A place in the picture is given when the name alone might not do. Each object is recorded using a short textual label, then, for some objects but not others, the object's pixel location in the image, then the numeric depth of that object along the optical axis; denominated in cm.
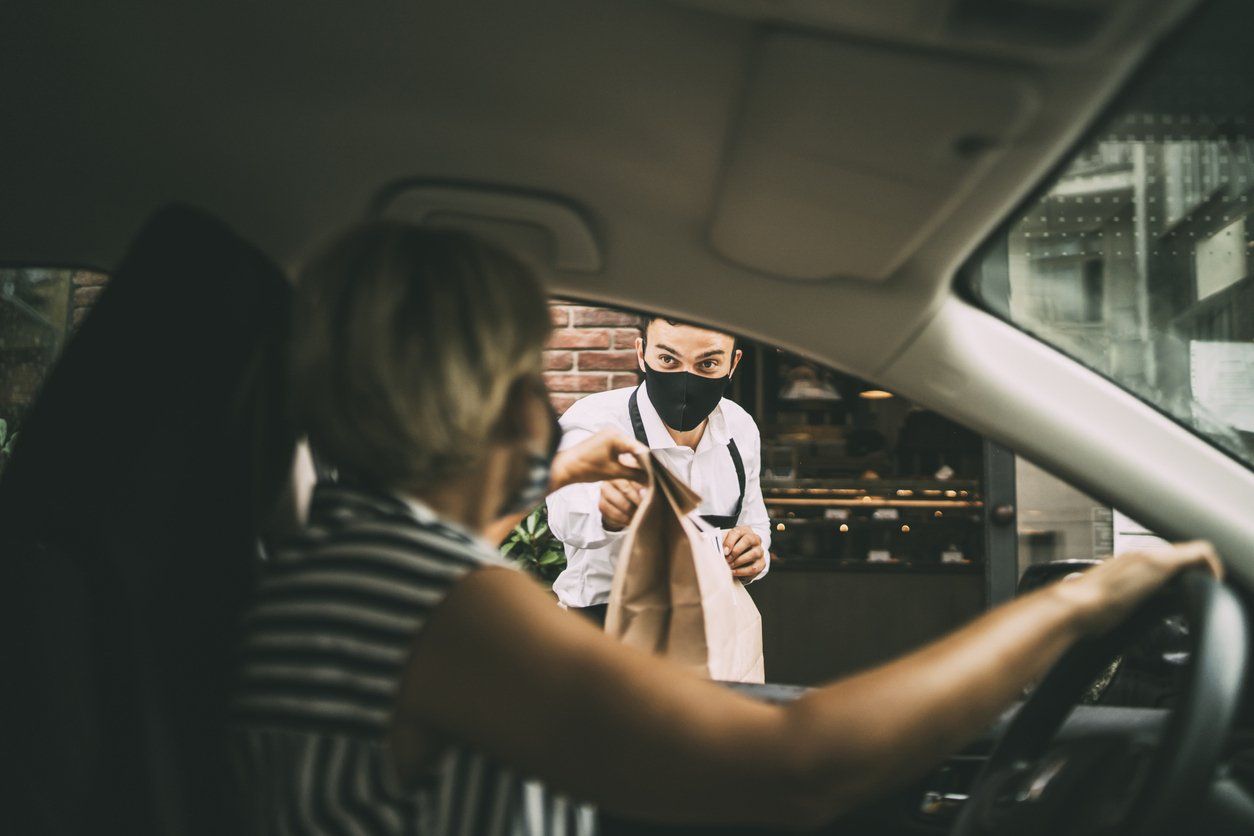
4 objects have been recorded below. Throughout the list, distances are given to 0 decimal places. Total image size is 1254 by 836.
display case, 543
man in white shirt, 281
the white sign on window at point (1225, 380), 148
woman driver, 84
